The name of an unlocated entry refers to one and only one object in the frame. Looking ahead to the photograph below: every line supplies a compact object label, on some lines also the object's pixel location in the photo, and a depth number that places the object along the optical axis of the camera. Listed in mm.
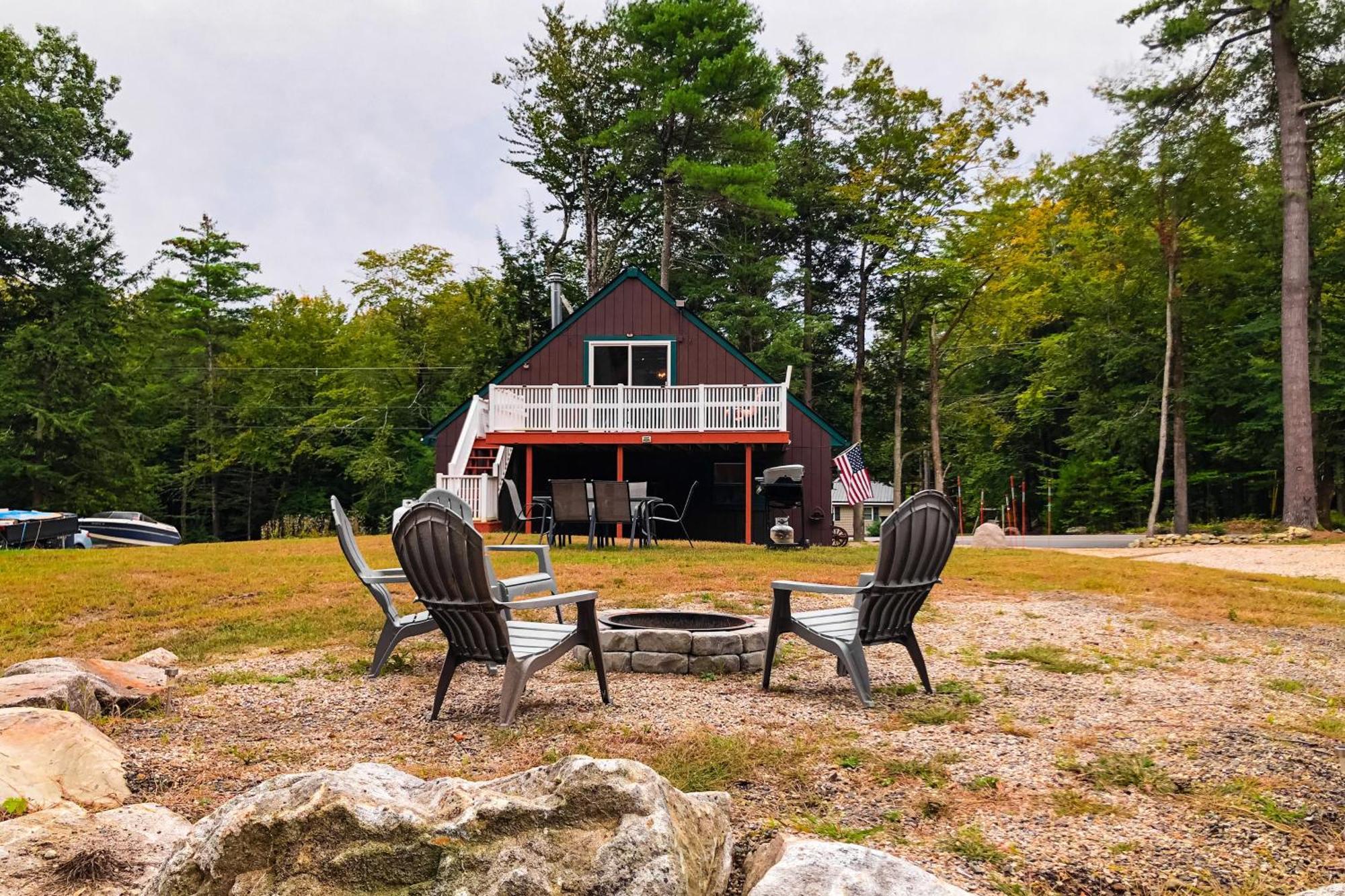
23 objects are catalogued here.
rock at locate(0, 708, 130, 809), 2643
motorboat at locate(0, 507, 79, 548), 15875
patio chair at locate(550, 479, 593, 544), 11469
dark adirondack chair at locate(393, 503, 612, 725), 3600
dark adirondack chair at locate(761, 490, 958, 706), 4066
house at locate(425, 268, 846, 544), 15805
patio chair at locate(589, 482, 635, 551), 11711
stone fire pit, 4777
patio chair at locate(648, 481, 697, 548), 16447
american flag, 17297
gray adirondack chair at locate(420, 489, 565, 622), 5227
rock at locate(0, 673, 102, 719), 3295
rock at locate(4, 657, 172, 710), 3836
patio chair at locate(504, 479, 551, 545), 11938
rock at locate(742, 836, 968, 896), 1740
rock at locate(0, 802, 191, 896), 2084
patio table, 12375
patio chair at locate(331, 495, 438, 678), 4660
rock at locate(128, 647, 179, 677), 4867
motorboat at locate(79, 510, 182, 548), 21359
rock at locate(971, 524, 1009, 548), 18484
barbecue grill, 12594
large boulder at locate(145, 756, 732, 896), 1716
